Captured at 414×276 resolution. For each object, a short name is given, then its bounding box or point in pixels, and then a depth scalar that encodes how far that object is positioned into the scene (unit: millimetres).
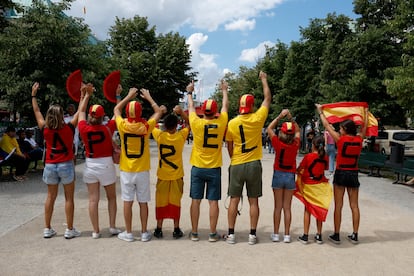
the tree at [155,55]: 37312
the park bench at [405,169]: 11266
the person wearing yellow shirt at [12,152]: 10414
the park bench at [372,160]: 13250
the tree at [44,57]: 13062
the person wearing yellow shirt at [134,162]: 5348
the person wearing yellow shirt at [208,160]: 5418
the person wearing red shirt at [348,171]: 5695
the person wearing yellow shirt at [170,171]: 5594
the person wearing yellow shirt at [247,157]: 5418
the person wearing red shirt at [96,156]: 5414
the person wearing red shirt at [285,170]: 5562
